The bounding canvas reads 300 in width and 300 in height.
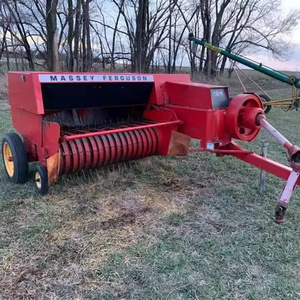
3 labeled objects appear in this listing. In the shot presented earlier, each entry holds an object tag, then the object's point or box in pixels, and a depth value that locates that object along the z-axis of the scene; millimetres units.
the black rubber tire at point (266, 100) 7803
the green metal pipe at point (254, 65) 7434
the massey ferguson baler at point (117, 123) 2678
